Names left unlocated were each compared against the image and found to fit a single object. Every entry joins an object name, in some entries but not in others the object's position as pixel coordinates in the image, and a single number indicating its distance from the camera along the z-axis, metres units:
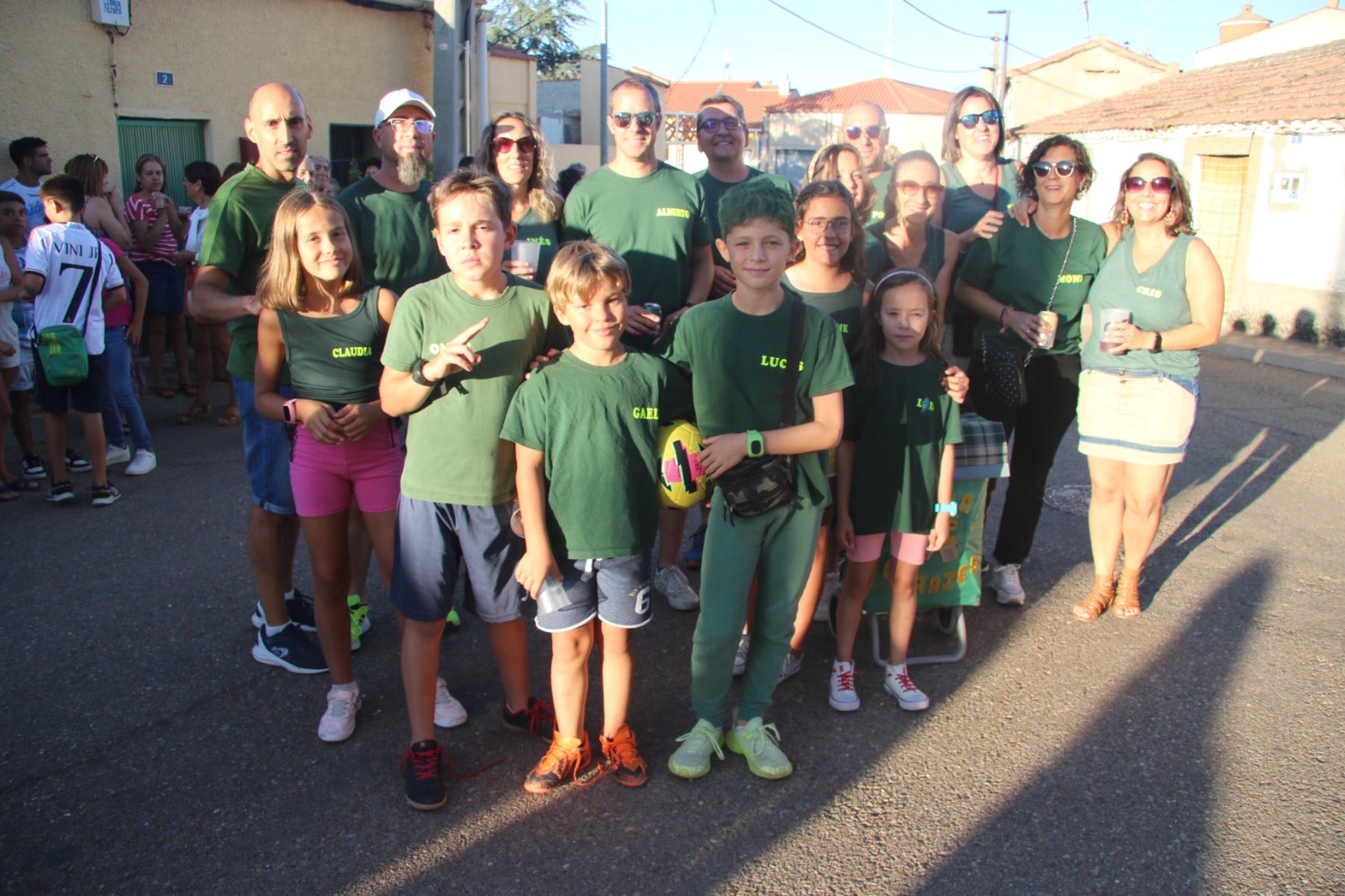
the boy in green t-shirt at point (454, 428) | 2.96
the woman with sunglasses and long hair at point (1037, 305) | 4.29
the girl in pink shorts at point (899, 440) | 3.56
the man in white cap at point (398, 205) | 3.85
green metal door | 10.16
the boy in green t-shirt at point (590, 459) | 2.88
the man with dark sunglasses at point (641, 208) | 4.21
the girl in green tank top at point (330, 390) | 3.22
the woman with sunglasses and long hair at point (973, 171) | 4.70
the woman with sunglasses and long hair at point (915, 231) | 4.11
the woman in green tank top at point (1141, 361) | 4.12
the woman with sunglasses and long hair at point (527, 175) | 4.07
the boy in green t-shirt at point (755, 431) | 3.01
